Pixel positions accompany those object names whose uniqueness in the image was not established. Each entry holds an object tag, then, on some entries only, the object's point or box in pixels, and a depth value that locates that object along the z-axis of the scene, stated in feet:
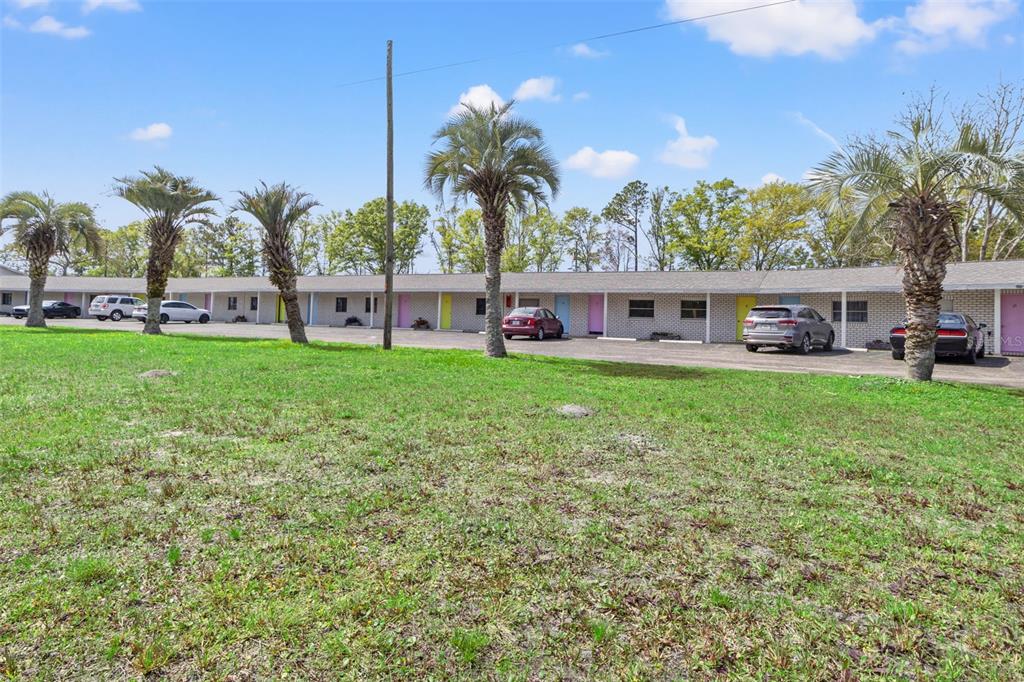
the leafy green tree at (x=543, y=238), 176.55
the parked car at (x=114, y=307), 129.80
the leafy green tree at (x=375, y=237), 178.91
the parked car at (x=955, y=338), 55.21
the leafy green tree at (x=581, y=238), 185.88
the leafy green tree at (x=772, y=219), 129.39
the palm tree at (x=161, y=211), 77.41
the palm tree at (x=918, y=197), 37.32
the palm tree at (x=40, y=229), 90.02
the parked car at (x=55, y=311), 131.54
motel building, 72.38
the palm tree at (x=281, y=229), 66.39
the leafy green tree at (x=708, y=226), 136.15
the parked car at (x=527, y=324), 84.38
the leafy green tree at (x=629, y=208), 175.73
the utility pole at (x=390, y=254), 60.64
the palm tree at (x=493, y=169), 51.52
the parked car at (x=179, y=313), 122.72
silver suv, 63.46
